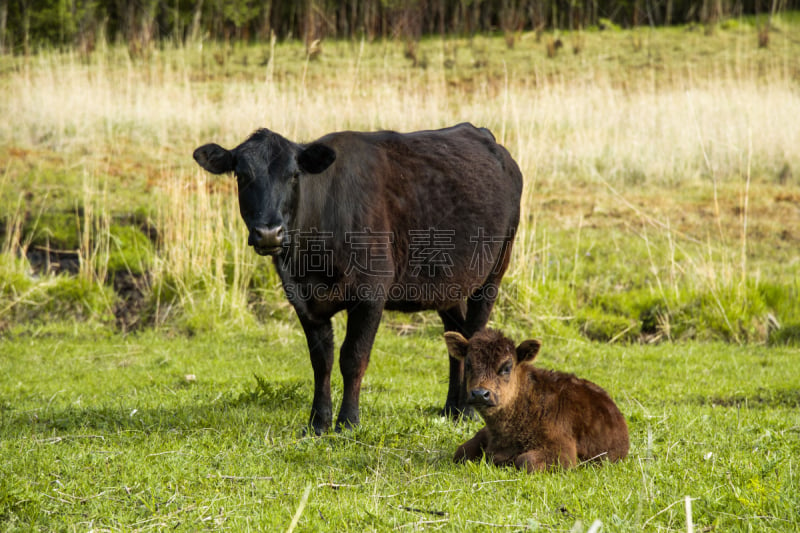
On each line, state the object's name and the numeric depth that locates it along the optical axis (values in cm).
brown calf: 1098
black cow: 1273
